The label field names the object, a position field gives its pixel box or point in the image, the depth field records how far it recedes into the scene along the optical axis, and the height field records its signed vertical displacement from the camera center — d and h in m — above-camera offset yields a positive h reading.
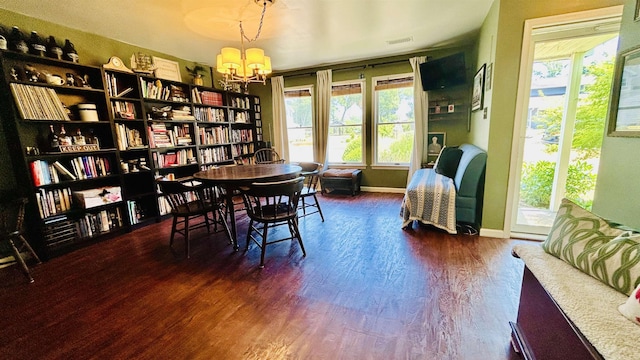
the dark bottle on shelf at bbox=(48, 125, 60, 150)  2.61 +0.08
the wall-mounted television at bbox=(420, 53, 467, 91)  3.62 +0.95
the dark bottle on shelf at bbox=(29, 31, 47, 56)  2.49 +1.05
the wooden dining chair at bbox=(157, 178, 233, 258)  2.37 -0.67
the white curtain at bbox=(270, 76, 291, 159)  5.20 +0.45
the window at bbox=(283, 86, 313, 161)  5.21 +0.38
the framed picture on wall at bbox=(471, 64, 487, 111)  3.09 +0.58
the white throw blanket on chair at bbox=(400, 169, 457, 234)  2.84 -0.80
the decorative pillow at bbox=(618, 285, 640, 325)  0.81 -0.60
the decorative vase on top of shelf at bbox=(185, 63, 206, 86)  4.21 +1.21
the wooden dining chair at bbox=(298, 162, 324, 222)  3.16 -0.52
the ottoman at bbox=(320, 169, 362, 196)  4.62 -0.78
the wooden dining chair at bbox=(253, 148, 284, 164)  5.34 -0.31
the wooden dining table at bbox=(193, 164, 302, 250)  2.44 -0.35
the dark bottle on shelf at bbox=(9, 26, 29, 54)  2.37 +1.04
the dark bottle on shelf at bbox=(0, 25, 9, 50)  2.27 +1.04
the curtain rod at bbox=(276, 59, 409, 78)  4.42 +1.33
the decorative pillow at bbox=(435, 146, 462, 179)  3.30 -0.37
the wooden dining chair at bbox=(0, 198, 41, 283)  2.11 -0.71
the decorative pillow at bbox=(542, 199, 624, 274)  1.06 -0.48
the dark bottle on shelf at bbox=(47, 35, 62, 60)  2.60 +1.05
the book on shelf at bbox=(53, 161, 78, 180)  2.65 -0.24
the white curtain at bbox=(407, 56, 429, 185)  4.22 +0.39
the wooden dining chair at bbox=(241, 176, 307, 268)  2.17 -0.66
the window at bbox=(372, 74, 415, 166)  4.50 +0.32
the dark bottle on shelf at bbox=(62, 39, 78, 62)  2.71 +1.06
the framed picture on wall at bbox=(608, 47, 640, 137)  1.32 +0.18
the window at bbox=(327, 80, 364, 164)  4.82 +0.30
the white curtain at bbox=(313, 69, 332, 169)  4.82 +0.44
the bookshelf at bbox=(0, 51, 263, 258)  2.47 +0.06
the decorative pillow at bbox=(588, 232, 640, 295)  0.92 -0.52
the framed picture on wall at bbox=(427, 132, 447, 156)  4.35 -0.12
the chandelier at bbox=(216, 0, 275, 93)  2.49 +0.81
